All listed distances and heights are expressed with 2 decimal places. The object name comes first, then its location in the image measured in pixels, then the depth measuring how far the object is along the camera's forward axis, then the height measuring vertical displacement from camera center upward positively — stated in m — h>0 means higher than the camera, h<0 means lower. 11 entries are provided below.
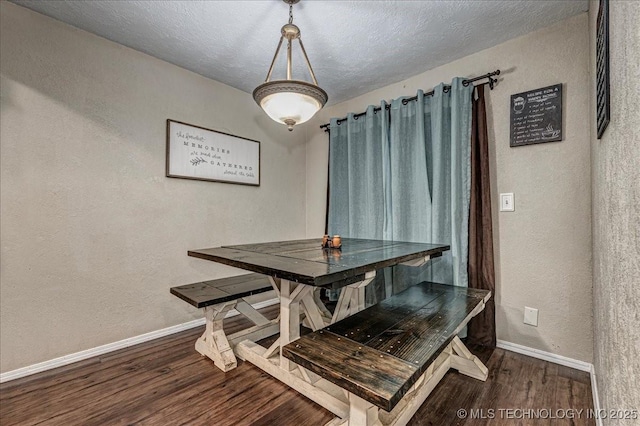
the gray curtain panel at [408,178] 2.21 +0.33
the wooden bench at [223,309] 1.84 -0.65
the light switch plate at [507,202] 2.07 +0.09
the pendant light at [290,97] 1.55 +0.66
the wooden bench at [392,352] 0.96 -0.54
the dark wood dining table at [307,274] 1.27 -0.26
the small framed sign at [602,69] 1.07 +0.60
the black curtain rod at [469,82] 2.12 +1.03
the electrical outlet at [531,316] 1.98 -0.70
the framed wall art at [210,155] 2.45 +0.55
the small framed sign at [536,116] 1.90 +0.68
